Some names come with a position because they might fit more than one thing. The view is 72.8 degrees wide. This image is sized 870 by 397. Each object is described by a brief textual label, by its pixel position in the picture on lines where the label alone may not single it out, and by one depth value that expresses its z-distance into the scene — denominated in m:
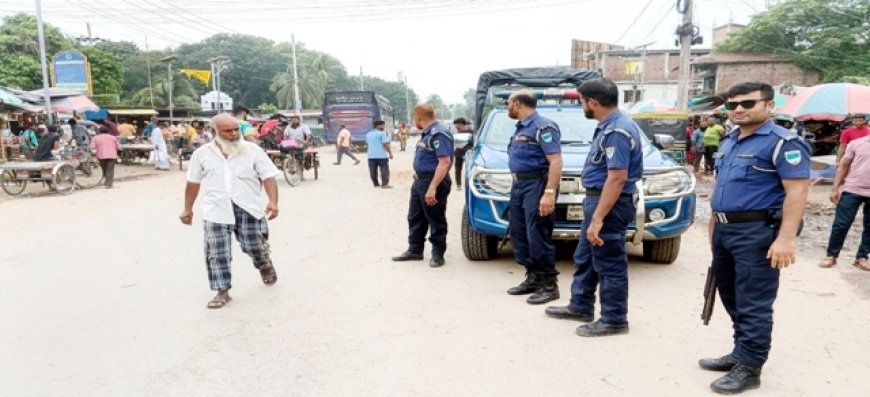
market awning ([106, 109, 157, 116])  30.73
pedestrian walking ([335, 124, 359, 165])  18.39
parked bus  28.88
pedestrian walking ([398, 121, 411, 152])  30.17
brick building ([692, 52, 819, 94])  35.06
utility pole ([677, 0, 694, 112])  15.94
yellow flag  32.06
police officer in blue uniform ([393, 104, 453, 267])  5.36
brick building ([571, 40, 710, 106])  47.34
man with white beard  4.43
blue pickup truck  5.02
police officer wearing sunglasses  2.73
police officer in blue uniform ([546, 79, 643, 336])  3.51
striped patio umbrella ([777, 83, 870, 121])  12.85
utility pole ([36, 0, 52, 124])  17.78
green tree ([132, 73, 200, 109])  50.06
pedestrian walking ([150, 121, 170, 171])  17.72
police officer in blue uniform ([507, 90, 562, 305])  4.30
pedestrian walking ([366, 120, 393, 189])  12.20
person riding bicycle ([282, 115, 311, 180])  13.54
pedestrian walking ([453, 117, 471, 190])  11.43
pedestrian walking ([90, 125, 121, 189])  12.63
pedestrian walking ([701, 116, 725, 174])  14.89
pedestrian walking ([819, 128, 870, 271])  5.39
